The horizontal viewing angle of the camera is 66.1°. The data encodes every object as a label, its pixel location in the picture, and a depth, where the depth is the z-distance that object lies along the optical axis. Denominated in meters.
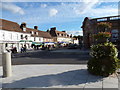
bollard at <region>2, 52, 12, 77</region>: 4.79
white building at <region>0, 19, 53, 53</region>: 24.36
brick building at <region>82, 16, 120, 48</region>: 16.97
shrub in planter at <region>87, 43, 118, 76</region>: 4.42
